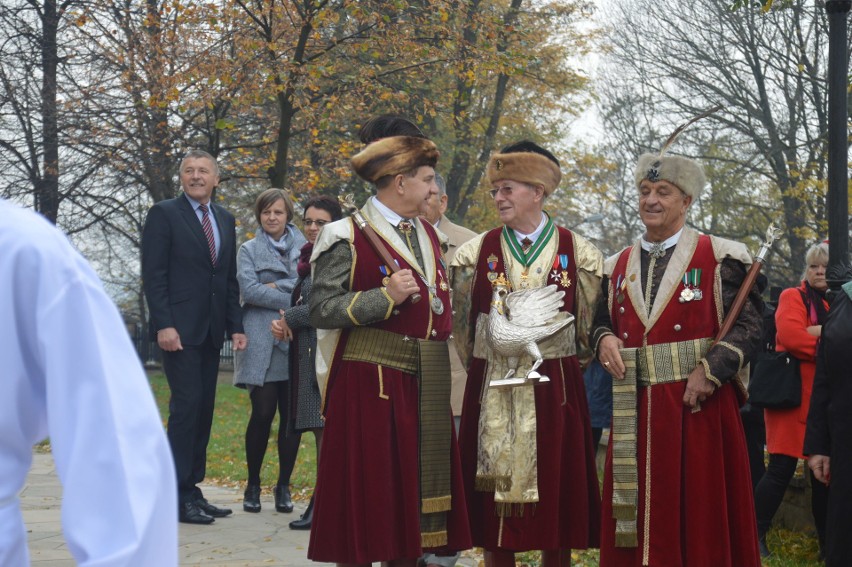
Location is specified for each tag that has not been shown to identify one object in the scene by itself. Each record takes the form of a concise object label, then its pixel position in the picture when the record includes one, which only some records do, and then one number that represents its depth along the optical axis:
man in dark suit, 7.09
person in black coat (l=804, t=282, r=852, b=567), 4.64
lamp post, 5.68
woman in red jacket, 6.84
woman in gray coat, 7.41
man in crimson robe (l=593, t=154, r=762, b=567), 4.86
